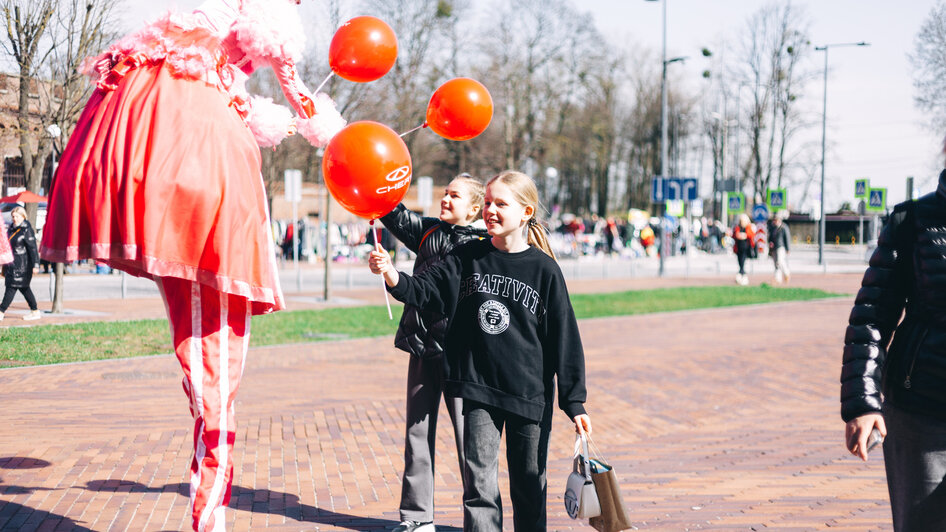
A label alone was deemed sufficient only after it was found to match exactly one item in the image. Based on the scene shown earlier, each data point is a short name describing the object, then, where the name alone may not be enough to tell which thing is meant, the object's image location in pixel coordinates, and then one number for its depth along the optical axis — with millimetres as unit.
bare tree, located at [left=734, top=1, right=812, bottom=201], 45188
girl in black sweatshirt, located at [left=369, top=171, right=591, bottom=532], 3303
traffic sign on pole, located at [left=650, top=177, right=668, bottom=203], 23250
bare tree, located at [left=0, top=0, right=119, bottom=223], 7828
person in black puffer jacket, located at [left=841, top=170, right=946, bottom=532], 2271
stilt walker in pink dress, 2746
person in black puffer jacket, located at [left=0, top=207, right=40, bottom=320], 10125
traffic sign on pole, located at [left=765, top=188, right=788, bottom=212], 31531
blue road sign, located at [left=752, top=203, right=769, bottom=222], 31203
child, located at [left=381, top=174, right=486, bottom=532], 3822
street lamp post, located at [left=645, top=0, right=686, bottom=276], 27175
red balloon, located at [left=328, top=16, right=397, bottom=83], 3592
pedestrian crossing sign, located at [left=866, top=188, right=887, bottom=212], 29922
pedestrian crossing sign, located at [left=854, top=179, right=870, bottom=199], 30103
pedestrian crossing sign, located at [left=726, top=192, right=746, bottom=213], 34469
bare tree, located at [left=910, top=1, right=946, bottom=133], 23391
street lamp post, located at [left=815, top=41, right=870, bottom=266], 31828
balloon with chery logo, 3193
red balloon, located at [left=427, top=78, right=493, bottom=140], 3975
